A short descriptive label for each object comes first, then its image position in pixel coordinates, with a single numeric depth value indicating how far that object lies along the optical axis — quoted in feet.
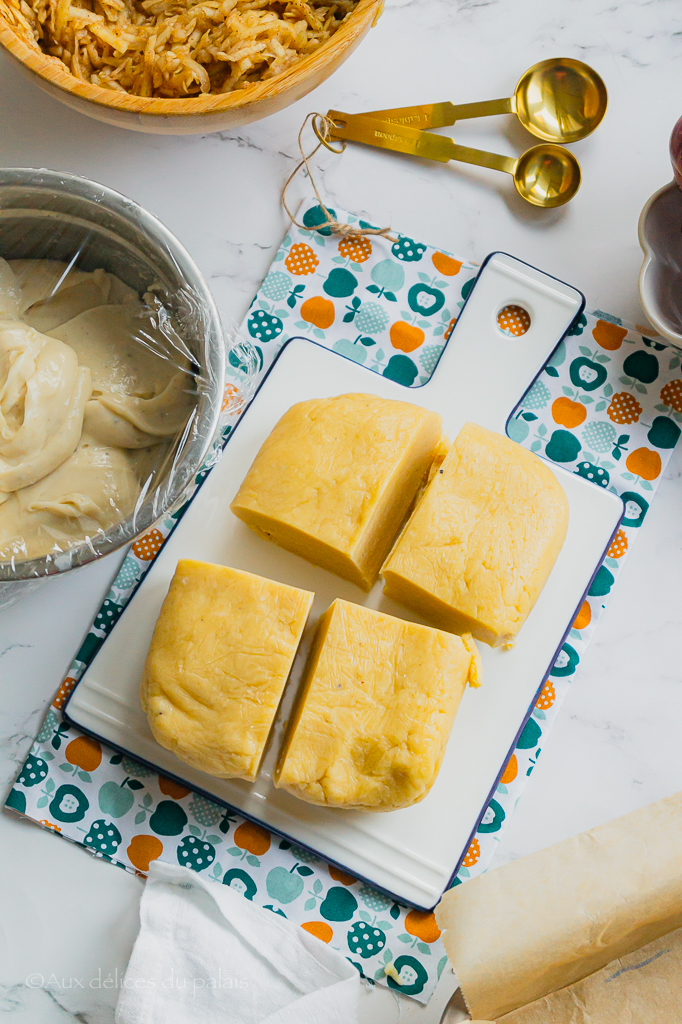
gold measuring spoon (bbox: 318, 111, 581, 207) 3.22
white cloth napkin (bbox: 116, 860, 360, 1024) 3.01
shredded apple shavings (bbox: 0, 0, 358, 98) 3.03
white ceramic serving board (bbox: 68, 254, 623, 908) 3.07
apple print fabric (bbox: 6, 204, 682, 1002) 3.08
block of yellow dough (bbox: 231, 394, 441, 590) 3.00
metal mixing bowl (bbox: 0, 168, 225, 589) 2.87
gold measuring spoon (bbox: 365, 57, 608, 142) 3.23
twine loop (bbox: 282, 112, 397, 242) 3.20
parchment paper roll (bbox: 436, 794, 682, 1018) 2.87
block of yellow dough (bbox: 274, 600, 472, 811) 2.95
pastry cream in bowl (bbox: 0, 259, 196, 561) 2.95
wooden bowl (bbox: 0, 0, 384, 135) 2.95
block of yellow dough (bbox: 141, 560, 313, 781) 2.95
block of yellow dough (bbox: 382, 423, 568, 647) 3.00
